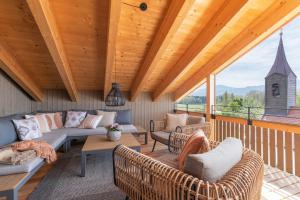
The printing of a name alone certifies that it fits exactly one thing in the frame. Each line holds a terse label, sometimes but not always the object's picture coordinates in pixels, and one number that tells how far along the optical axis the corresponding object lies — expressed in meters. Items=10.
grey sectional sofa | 1.72
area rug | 1.94
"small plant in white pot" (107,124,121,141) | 2.75
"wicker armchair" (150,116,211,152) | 3.07
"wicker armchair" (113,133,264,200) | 0.95
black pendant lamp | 2.74
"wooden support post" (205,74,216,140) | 3.98
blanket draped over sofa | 2.06
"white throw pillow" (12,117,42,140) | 2.73
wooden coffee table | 2.37
